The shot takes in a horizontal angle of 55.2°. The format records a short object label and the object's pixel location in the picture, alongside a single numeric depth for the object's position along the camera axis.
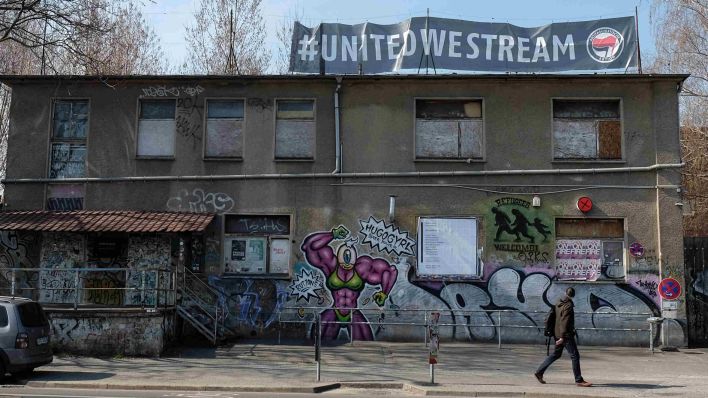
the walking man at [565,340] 12.51
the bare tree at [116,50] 17.58
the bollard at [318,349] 12.75
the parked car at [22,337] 12.66
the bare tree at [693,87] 27.38
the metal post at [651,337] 17.22
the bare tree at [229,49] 31.55
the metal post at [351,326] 18.23
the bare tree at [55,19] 16.20
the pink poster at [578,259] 18.34
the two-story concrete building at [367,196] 18.27
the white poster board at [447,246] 18.45
